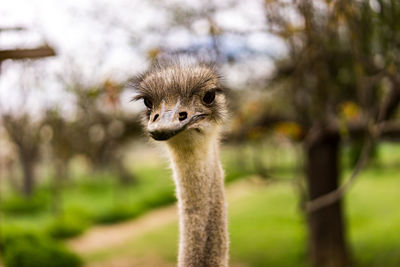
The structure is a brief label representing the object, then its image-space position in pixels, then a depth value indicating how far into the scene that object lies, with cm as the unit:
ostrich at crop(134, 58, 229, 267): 155
